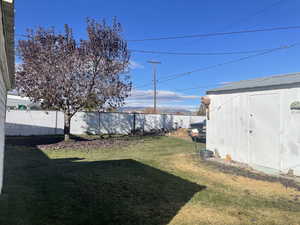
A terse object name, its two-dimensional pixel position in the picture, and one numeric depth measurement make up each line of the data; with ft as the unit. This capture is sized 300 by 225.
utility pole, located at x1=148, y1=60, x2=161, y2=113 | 83.75
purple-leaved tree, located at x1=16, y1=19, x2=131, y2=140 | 34.83
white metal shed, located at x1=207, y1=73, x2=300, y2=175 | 19.56
